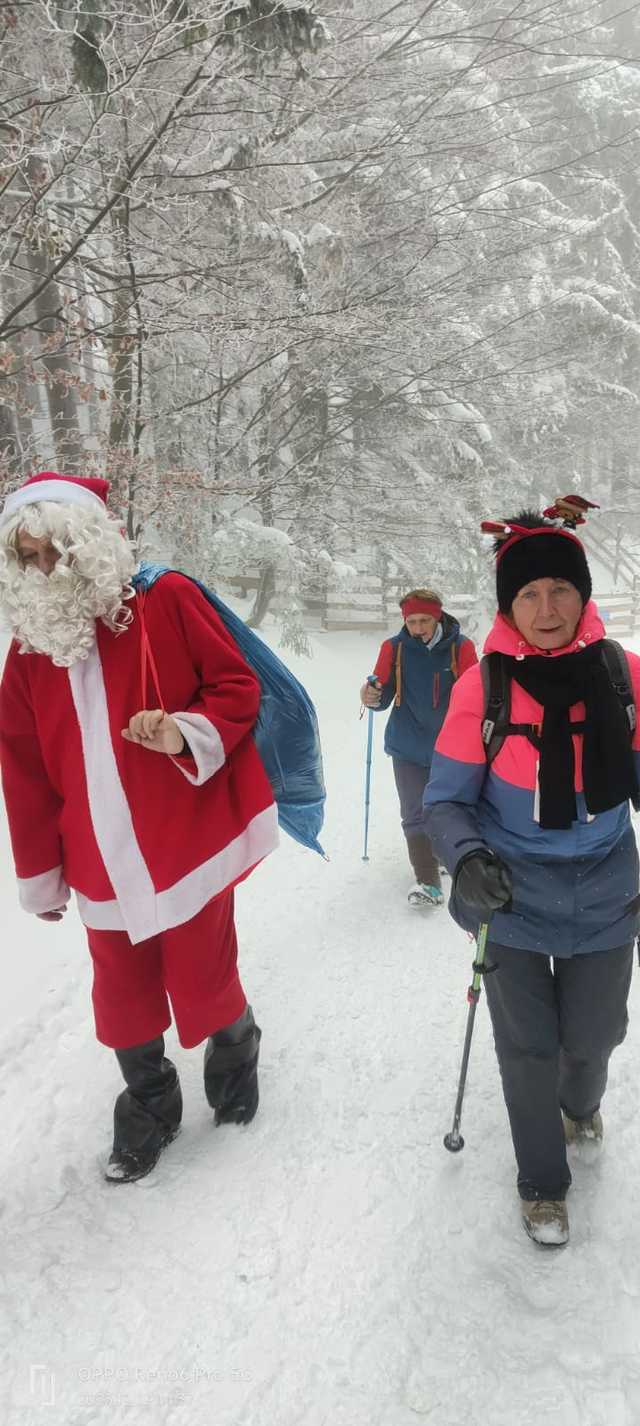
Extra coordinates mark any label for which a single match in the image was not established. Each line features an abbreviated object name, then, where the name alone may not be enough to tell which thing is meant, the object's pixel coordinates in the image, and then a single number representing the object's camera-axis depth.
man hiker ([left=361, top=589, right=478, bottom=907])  4.55
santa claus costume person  2.20
